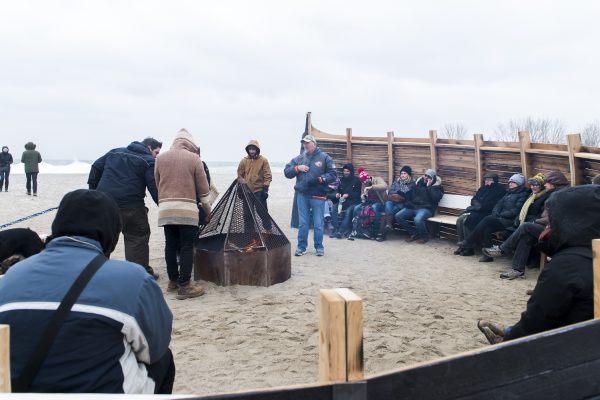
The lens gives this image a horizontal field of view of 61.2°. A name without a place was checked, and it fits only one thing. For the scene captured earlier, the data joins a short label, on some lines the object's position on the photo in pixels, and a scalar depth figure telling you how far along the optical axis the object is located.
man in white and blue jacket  1.67
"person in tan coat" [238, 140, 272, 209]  8.22
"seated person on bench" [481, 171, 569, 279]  6.46
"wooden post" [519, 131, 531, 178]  8.07
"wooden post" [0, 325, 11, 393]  1.32
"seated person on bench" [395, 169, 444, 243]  9.33
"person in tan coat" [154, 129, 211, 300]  5.40
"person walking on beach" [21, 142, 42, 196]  15.41
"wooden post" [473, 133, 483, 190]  9.05
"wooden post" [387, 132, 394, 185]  10.65
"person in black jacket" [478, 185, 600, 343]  2.32
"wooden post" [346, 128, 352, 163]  11.28
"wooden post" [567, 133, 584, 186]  6.89
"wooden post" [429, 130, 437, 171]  9.90
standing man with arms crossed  7.60
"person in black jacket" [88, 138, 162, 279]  5.82
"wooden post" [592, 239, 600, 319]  1.91
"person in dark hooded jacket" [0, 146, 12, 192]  16.81
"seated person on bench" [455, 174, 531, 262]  7.40
